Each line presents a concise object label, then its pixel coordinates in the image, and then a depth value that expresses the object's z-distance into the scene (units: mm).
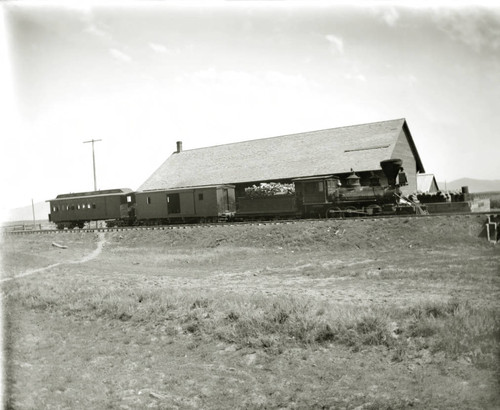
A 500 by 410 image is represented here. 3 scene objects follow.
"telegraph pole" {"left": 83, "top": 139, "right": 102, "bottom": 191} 44838
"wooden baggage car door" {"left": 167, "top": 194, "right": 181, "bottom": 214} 29766
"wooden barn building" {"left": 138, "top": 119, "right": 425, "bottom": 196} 27898
